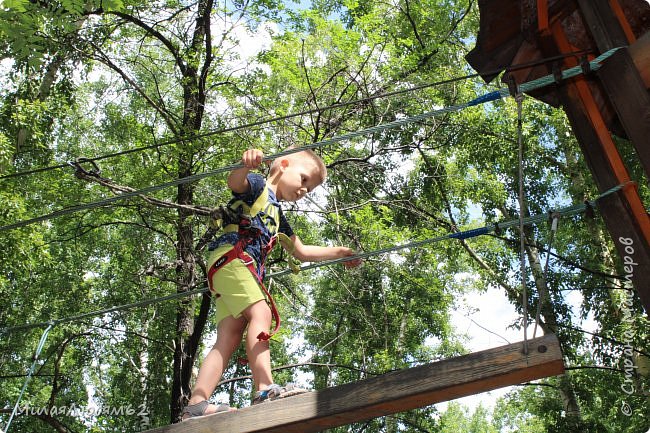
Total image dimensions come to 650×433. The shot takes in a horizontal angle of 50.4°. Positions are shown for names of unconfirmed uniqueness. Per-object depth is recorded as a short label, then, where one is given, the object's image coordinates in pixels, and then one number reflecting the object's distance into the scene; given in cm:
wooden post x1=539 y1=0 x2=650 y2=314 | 281
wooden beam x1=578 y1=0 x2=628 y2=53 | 309
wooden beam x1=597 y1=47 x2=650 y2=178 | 279
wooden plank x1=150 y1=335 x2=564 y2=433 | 259
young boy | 329
